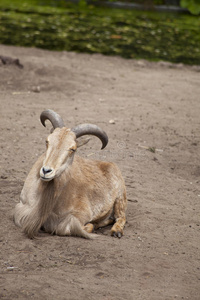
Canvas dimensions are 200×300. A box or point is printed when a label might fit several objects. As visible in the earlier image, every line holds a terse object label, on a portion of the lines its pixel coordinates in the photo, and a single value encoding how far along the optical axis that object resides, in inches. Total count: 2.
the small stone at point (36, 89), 872.5
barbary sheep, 422.0
